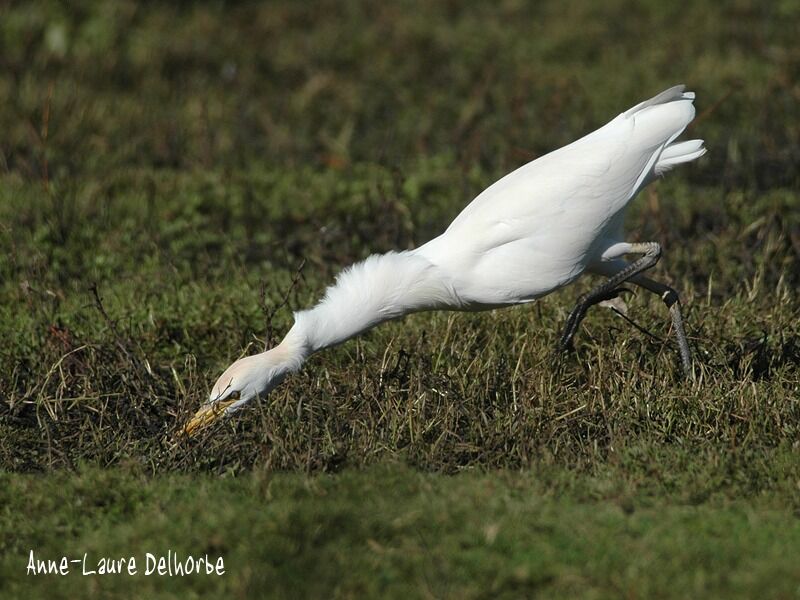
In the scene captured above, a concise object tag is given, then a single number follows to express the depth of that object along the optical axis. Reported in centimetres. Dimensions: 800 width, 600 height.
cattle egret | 949
